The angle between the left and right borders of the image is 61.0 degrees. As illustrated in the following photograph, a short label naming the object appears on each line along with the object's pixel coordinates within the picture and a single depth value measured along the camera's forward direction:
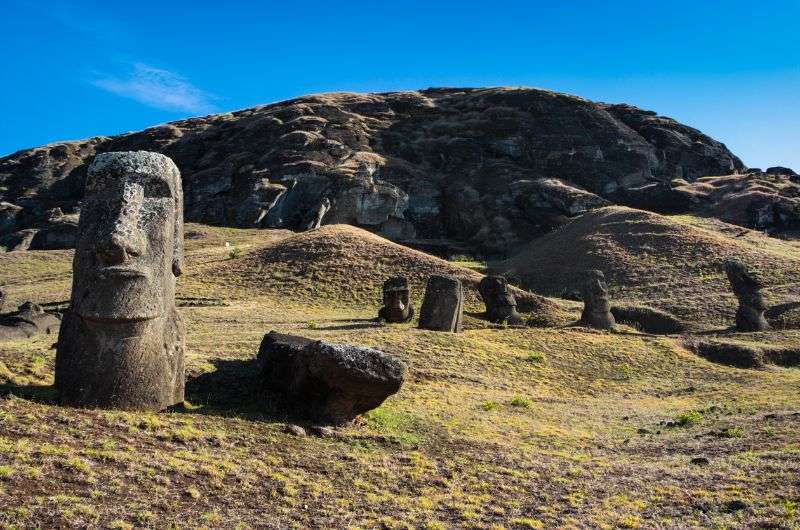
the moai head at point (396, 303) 26.55
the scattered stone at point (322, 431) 11.73
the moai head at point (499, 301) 31.05
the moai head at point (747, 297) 31.06
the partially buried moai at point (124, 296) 10.57
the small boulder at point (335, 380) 11.84
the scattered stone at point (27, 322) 19.42
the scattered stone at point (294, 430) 11.46
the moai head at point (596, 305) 30.20
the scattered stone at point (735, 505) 9.18
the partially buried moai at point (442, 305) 24.67
